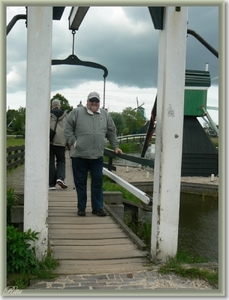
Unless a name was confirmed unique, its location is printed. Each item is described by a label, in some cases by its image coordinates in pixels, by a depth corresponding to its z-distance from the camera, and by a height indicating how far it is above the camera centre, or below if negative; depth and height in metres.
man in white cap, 5.25 +0.14
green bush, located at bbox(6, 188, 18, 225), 5.96 -0.78
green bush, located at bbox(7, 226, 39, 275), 3.59 -0.96
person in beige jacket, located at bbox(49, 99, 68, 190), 7.40 +0.03
